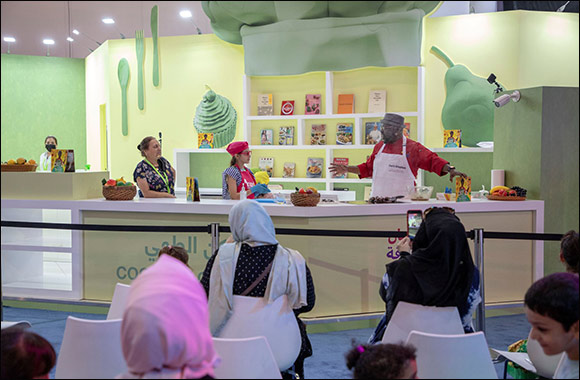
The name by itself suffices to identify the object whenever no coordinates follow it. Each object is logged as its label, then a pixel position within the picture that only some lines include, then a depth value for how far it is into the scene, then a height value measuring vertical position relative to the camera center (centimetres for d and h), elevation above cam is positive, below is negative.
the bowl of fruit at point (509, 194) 461 -25
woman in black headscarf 259 -46
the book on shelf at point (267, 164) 739 -3
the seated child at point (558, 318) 183 -47
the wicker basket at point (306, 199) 420 -26
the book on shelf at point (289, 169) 733 -9
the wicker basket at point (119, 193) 460 -24
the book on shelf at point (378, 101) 689 +68
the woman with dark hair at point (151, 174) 489 -10
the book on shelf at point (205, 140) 734 +25
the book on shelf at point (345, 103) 700 +67
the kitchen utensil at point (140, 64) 769 +122
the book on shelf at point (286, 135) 726 +30
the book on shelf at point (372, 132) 689 +33
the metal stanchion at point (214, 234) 386 -46
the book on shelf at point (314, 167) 720 -7
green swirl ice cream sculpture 740 +52
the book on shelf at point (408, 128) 684 +37
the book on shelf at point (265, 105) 728 +67
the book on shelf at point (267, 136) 732 +30
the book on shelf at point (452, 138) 651 +25
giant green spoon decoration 775 +100
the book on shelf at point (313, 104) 715 +67
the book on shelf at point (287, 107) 723 +64
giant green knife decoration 767 +121
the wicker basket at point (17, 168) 476 -5
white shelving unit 673 +40
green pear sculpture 660 +62
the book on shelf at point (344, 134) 704 +31
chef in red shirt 478 +0
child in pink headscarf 157 -43
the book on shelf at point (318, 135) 716 +31
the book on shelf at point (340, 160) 716 +2
